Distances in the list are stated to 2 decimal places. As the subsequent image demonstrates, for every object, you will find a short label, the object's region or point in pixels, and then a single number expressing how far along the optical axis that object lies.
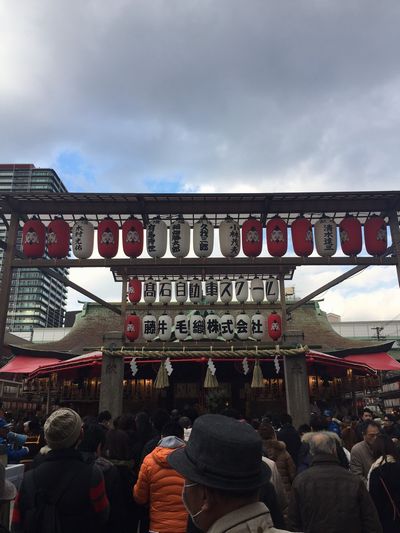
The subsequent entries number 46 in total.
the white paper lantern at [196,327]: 16.17
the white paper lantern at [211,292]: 16.30
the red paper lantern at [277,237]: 14.16
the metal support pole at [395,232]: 13.80
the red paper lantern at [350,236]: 14.15
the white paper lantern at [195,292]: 16.42
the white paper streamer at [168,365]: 15.30
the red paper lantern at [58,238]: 14.17
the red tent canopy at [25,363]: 19.12
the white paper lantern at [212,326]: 16.09
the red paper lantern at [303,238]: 14.25
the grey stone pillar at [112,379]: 14.30
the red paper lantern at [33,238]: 14.04
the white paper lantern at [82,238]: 13.94
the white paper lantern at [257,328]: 16.25
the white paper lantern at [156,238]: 14.16
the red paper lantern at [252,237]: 14.15
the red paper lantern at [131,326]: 16.92
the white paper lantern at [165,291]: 16.97
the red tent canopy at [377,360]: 18.81
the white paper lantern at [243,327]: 16.20
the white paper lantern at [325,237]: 14.07
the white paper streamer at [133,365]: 15.25
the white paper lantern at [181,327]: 16.31
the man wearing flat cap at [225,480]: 1.62
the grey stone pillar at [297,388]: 14.14
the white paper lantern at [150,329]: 16.31
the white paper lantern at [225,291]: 16.47
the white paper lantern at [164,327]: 16.36
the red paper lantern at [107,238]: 14.07
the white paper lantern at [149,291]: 17.11
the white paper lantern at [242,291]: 16.47
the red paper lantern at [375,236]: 14.01
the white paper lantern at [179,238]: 14.13
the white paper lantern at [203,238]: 14.22
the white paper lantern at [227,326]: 16.08
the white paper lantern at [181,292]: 16.72
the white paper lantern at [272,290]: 16.58
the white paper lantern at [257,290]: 17.05
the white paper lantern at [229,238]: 14.12
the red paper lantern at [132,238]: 14.18
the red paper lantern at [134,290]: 19.41
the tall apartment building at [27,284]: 130.25
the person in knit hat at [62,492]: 2.82
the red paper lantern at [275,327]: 16.91
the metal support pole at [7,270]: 13.36
